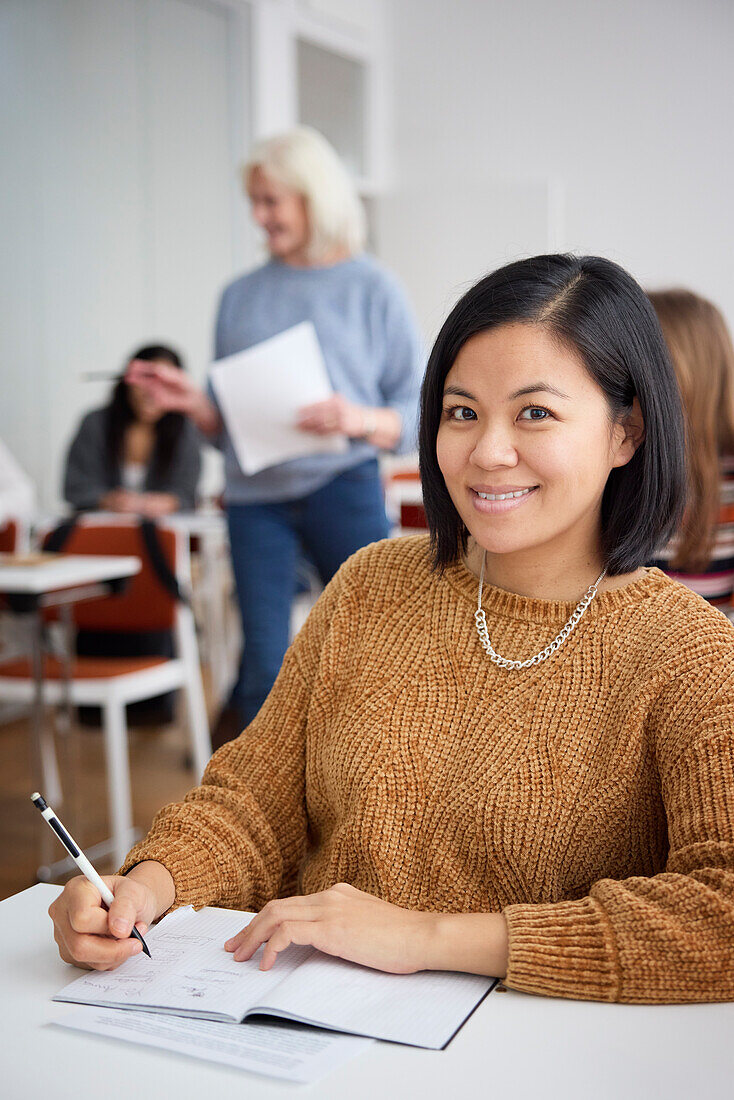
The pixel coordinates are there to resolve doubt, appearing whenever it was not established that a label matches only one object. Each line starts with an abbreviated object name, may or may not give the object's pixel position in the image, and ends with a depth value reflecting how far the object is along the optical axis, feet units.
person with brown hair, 6.65
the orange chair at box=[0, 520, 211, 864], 9.43
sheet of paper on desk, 2.41
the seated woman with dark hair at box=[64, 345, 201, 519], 14.92
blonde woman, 8.16
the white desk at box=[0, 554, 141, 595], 8.52
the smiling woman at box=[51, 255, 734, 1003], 2.98
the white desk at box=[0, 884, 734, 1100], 2.31
